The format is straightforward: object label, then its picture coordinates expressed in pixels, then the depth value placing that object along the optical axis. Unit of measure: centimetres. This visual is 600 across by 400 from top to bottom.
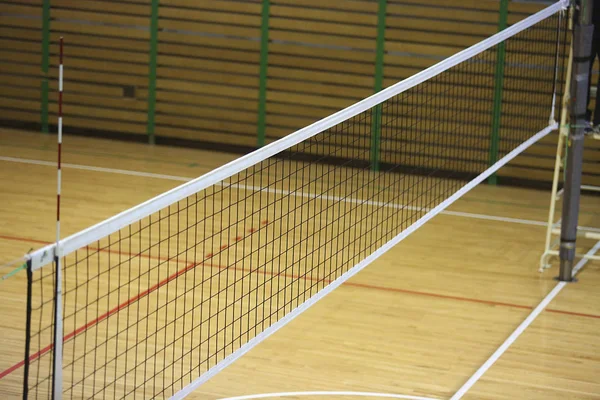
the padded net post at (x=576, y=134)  1290
